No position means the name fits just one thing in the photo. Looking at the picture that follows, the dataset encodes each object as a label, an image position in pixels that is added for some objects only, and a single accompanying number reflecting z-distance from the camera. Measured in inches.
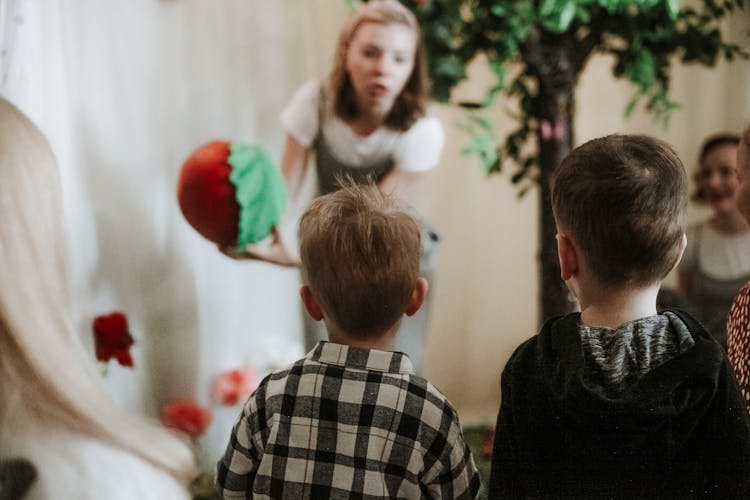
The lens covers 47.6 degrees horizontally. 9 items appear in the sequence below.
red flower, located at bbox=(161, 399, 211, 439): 75.9
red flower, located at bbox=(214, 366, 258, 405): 78.9
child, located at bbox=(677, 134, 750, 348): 87.0
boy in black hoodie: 35.0
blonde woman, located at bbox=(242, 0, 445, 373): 70.3
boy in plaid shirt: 38.5
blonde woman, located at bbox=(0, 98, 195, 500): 41.4
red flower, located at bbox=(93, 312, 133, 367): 67.4
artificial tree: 68.5
